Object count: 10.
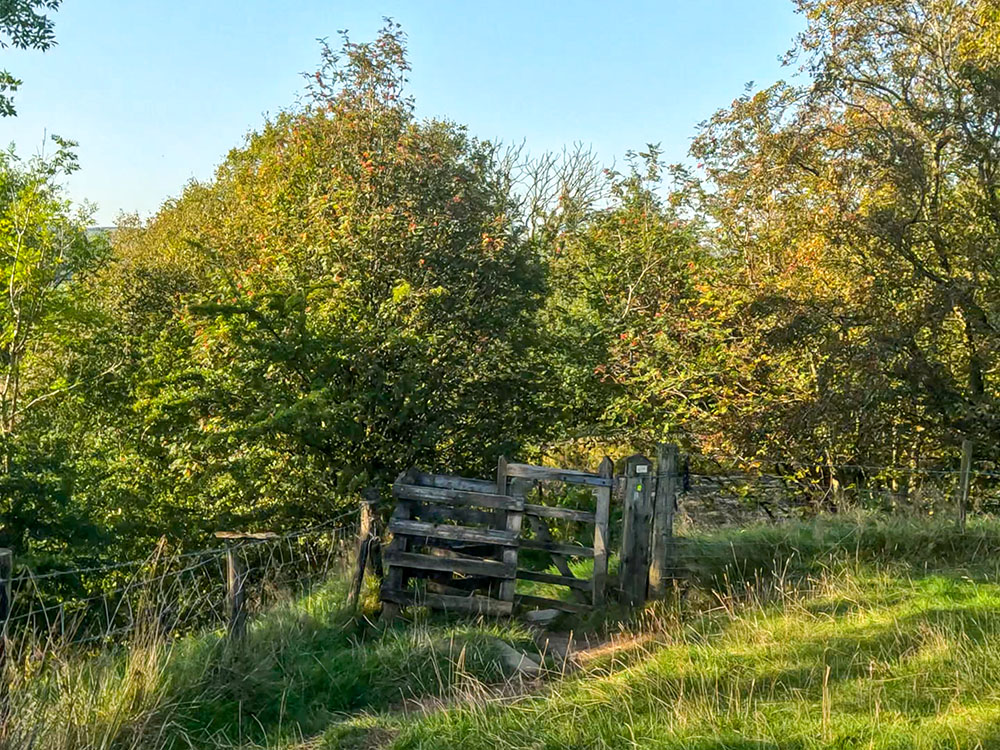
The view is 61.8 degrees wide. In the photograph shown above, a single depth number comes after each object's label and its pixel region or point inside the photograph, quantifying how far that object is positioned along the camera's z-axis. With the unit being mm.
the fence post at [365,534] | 7832
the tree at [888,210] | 9891
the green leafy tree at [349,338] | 11125
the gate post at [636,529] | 8125
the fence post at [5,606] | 4422
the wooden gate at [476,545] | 7914
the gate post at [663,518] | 8094
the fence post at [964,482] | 8531
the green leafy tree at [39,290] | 20938
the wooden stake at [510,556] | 7922
